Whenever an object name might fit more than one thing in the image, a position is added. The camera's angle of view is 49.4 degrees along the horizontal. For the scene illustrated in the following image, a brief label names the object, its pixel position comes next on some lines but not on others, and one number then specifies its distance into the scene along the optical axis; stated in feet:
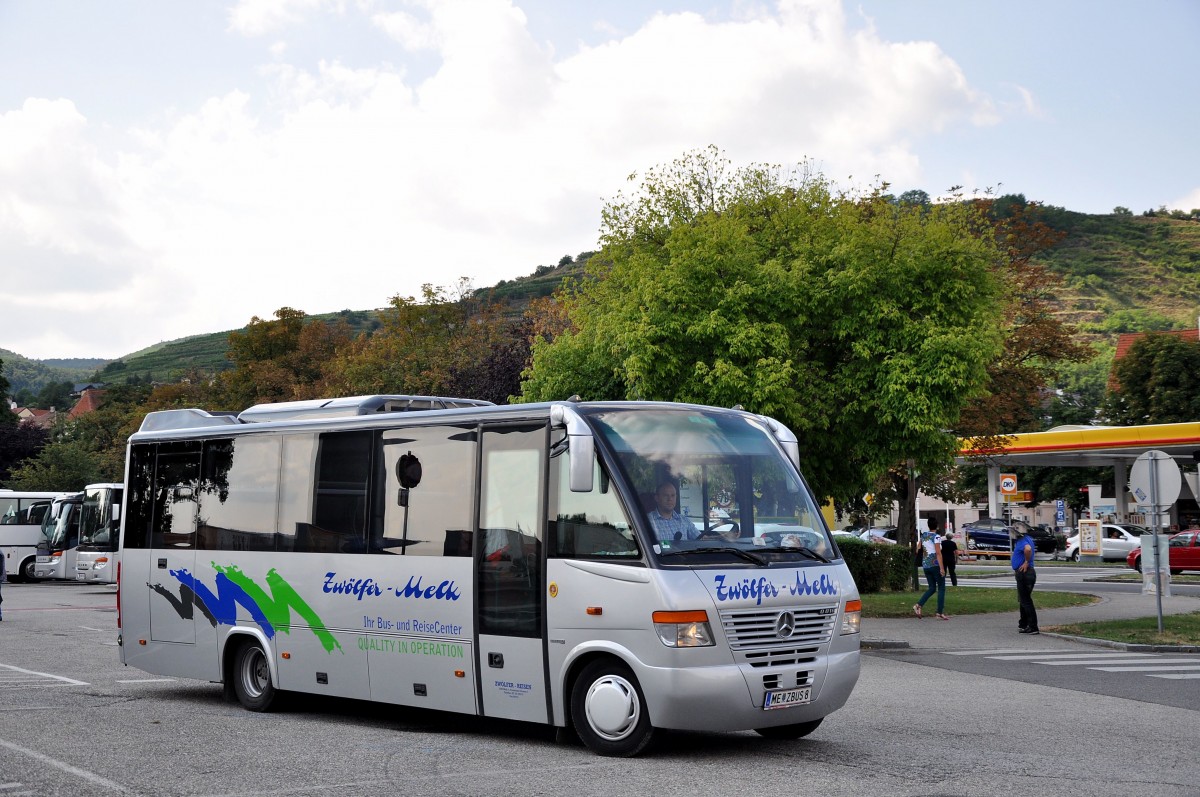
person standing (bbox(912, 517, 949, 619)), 80.28
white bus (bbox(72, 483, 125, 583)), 127.95
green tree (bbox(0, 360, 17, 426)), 241.55
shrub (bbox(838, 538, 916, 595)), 102.58
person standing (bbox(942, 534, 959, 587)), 90.53
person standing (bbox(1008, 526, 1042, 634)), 73.92
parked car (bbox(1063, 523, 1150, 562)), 176.04
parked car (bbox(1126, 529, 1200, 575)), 141.28
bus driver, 31.22
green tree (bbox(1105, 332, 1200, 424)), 228.63
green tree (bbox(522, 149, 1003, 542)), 77.61
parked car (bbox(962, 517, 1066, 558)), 204.58
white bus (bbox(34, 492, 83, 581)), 149.28
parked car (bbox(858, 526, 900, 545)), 189.53
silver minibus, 30.53
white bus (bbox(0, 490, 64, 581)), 156.87
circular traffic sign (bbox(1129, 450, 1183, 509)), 69.31
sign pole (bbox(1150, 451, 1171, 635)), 69.56
